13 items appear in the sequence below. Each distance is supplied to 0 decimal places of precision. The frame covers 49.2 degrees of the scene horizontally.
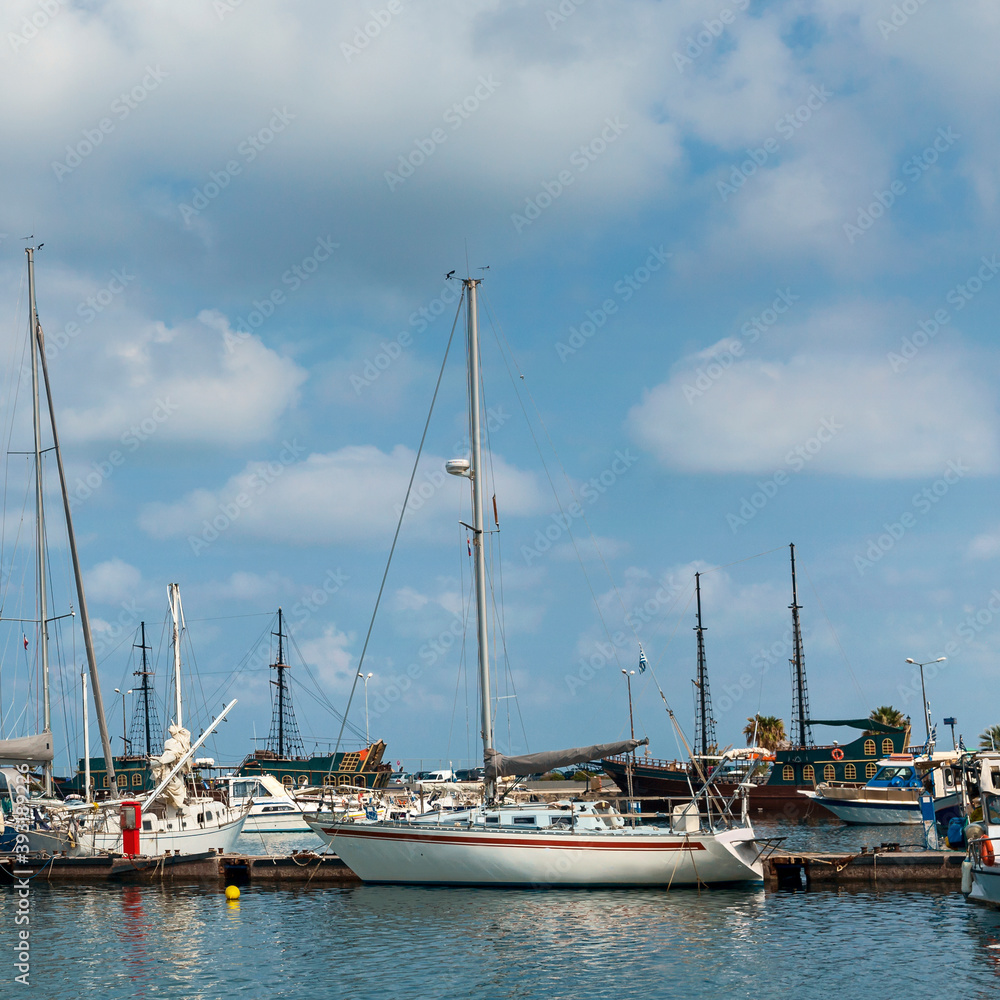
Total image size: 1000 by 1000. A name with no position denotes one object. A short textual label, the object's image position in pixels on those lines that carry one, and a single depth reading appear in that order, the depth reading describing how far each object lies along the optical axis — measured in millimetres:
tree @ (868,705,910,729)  92188
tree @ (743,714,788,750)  95125
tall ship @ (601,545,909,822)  77875
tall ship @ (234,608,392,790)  85938
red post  39062
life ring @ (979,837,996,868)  28000
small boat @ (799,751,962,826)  65250
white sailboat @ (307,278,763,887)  33000
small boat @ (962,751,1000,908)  28109
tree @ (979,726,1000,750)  78444
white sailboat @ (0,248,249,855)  40500
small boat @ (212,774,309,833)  64412
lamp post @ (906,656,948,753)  66519
